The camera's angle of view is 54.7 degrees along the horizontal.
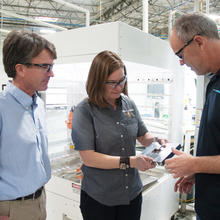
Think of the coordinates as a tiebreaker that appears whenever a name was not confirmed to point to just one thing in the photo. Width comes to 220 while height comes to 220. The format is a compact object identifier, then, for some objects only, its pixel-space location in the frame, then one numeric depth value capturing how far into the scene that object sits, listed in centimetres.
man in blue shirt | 95
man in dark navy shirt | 96
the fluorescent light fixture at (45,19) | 452
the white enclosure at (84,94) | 160
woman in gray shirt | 119
